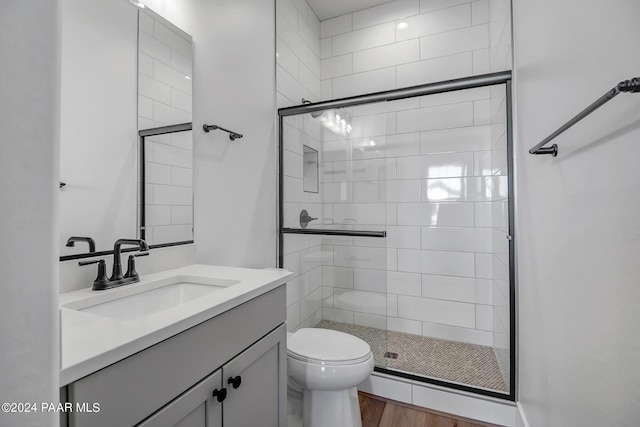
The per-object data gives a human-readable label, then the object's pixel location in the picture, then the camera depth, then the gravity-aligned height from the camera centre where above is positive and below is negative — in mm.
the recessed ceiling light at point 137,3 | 1086 +775
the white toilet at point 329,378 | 1336 -704
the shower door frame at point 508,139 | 1483 +389
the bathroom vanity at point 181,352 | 549 -303
